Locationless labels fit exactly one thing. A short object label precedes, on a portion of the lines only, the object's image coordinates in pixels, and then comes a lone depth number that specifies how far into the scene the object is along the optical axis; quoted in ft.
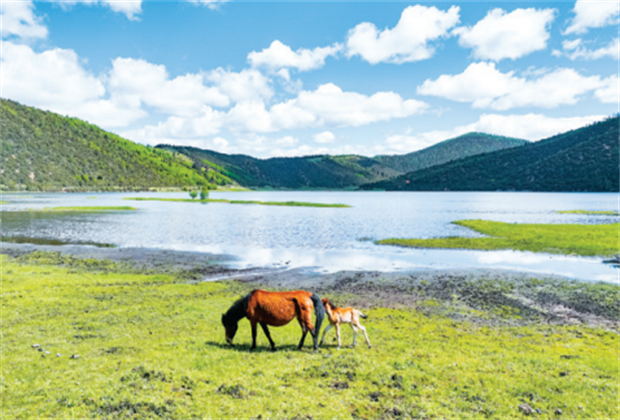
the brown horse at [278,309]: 55.01
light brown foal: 58.39
